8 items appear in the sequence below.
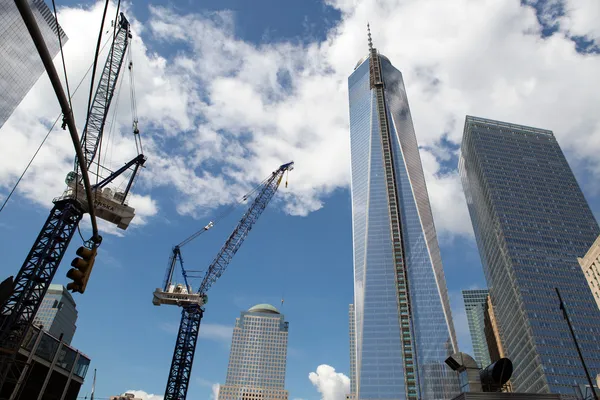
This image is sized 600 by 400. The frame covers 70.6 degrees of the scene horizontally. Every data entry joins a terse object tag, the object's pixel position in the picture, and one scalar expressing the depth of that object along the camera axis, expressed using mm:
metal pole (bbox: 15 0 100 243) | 8359
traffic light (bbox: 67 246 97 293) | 13648
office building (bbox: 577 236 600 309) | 96312
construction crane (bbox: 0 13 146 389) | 56250
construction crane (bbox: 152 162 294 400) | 103544
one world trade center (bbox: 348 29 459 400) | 186250
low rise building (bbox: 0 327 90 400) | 65375
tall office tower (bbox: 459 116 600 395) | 157500
